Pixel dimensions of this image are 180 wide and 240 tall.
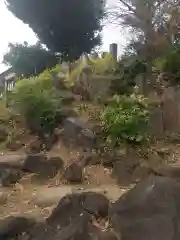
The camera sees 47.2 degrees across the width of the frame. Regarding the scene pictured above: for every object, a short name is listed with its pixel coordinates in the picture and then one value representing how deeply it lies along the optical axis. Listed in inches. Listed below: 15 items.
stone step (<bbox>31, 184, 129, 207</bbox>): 107.1
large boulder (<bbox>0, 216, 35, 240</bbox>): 83.7
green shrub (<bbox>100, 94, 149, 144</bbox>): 129.3
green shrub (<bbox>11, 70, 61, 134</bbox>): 154.9
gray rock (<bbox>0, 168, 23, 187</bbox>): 124.8
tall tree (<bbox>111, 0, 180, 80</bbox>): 204.3
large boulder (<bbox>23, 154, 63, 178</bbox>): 127.5
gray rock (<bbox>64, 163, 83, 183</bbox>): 121.0
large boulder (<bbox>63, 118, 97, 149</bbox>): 138.2
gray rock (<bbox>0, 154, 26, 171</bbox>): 132.9
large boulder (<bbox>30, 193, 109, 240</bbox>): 78.1
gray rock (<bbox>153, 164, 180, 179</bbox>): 114.2
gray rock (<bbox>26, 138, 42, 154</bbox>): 147.8
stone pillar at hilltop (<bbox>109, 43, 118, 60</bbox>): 242.4
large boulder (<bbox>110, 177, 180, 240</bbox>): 77.5
